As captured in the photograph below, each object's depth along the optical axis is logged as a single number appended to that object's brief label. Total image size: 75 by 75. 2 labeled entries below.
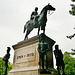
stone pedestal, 7.36
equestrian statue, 9.17
